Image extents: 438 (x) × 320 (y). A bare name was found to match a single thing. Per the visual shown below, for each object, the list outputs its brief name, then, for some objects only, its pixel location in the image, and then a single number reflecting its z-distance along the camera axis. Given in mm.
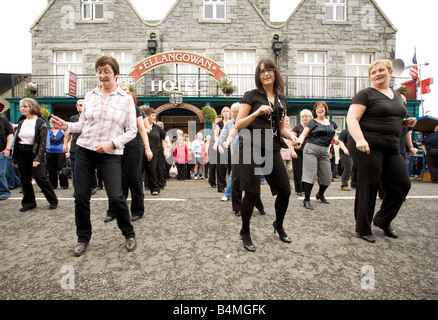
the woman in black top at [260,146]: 2672
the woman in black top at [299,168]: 5812
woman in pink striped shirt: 2570
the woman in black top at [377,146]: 2896
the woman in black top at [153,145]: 5848
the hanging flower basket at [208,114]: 13836
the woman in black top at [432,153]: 8328
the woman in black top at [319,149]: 4654
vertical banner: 13977
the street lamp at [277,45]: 15367
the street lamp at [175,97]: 14055
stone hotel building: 15695
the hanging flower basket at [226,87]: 14222
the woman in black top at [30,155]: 4309
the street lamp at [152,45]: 15104
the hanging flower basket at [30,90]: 14420
